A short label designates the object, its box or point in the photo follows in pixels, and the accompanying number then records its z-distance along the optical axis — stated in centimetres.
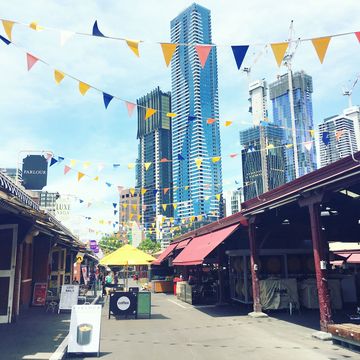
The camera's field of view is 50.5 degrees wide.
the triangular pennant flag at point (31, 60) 949
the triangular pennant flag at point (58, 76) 1018
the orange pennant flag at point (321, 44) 862
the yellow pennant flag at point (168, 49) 923
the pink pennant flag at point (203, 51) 960
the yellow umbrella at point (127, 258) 1742
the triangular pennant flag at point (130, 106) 1192
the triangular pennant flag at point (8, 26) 850
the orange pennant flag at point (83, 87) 1057
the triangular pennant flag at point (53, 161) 1822
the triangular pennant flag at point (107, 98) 1109
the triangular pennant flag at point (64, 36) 875
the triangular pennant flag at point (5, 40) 871
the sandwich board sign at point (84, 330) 880
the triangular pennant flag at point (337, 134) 1539
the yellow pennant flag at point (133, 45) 923
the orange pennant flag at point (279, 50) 894
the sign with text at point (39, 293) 1889
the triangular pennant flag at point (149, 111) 1266
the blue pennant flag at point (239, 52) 910
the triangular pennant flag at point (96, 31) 836
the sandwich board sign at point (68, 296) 1673
